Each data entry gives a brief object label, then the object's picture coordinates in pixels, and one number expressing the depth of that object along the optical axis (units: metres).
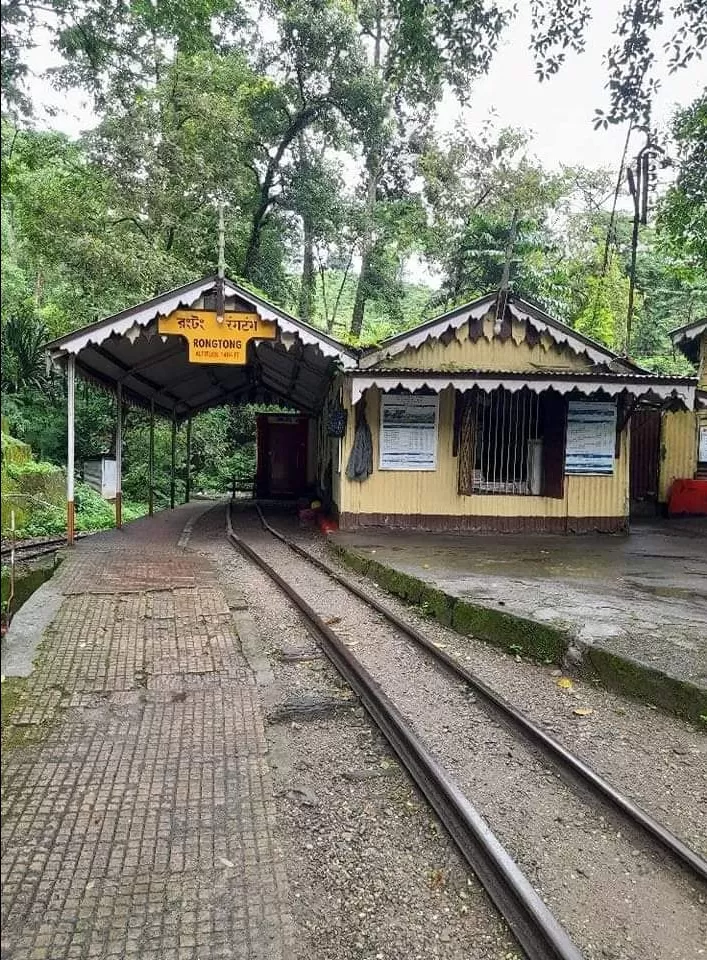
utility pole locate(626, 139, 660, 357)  11.23
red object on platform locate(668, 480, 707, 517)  15.52
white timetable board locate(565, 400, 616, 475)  12.35
